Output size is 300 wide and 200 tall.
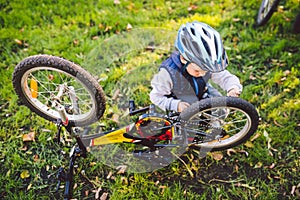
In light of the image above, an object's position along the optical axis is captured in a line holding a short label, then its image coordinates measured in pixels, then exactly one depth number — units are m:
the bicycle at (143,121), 2.52
